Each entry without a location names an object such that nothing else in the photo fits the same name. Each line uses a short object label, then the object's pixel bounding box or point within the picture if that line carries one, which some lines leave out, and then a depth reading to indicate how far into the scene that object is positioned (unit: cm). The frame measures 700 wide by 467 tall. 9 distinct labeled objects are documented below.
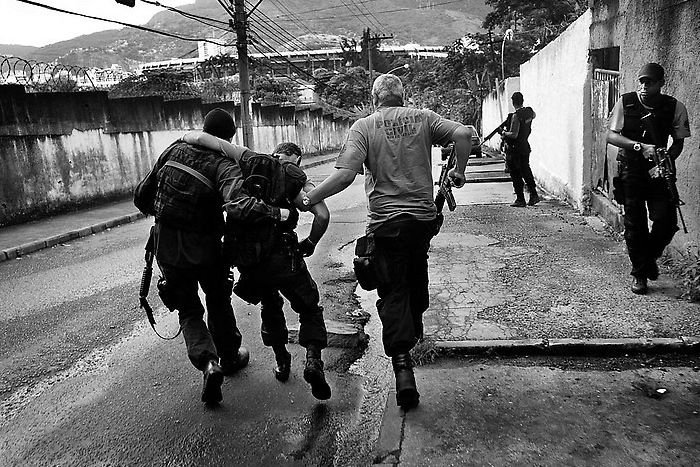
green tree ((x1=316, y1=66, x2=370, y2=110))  5150
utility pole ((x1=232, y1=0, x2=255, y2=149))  1831
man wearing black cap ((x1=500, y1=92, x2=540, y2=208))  1048
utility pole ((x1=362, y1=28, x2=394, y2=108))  4559
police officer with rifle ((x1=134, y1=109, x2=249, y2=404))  374
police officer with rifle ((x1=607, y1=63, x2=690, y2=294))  509
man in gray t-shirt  370
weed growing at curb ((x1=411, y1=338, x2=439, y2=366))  421
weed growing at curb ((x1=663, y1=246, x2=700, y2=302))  501
